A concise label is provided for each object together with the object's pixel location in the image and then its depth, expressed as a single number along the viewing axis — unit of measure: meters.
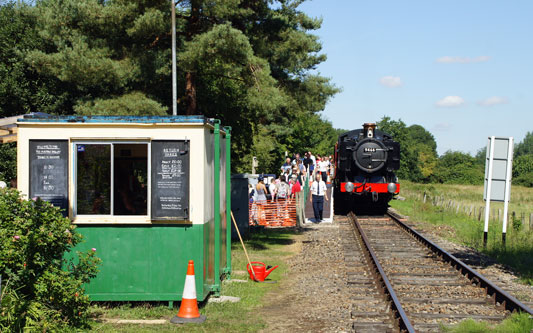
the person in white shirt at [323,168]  32.59
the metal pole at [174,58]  17.39
